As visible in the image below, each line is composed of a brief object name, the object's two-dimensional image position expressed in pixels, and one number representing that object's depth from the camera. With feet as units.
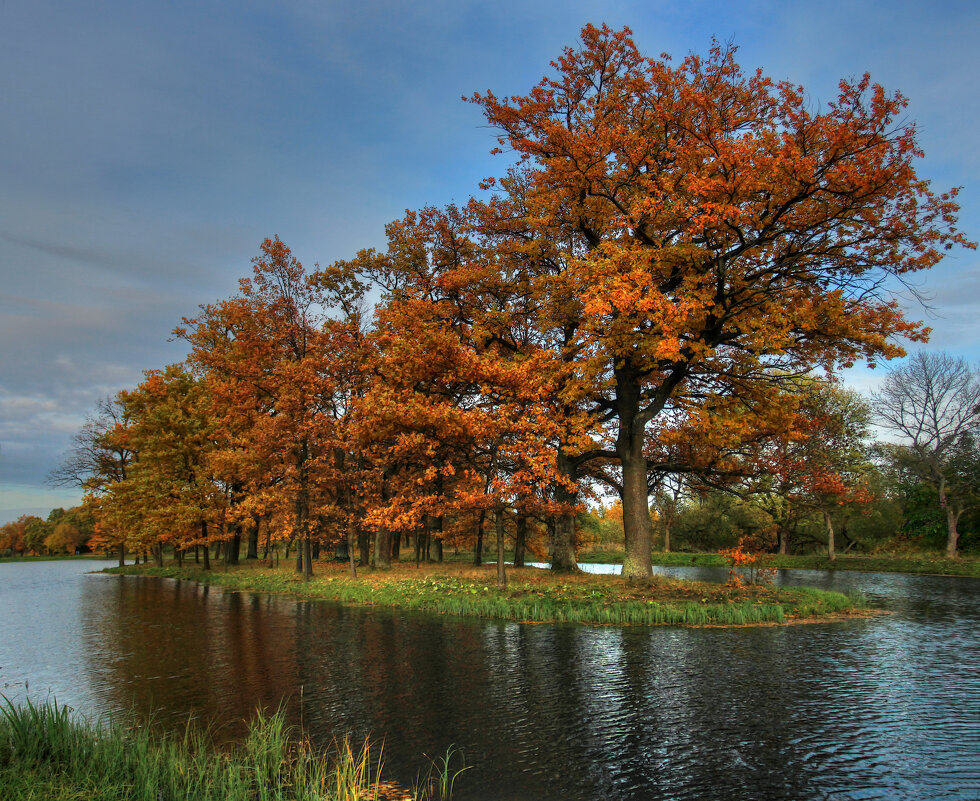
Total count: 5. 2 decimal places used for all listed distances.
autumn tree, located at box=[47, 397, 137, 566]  159.74
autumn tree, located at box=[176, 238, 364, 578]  94.48
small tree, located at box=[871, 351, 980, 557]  127.95
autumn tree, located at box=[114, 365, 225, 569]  125.29
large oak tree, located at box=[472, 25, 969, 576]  55.83
